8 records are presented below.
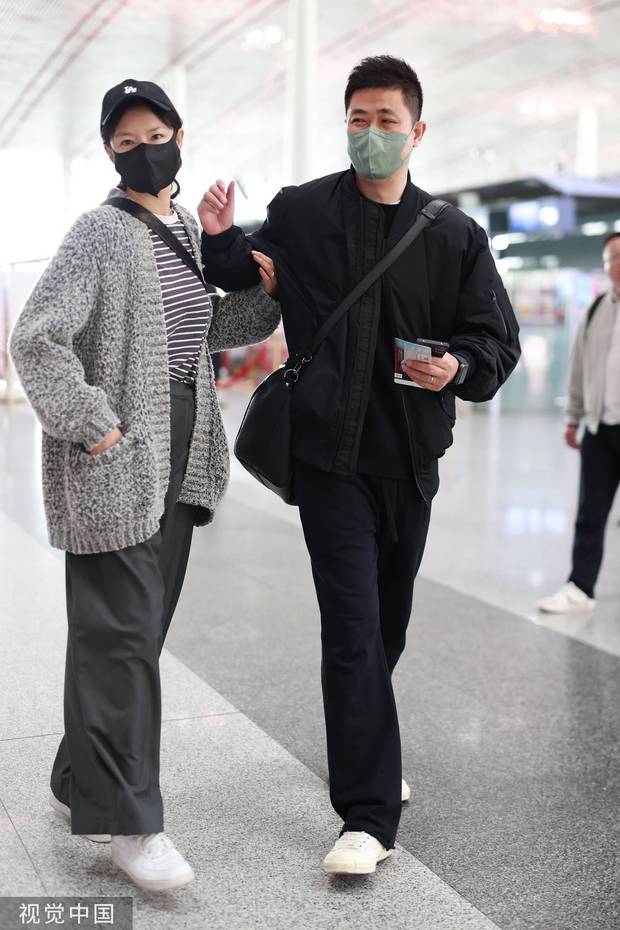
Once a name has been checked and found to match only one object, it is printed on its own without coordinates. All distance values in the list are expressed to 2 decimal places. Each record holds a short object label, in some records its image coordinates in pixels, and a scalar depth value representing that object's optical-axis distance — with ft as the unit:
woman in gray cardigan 7.45
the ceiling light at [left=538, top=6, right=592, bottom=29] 49.73
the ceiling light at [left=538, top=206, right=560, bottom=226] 62.08
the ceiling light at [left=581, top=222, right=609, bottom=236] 61.16
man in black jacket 8.42
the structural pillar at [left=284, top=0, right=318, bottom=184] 41.96
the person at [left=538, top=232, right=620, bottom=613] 17.17
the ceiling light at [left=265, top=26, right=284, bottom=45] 53.38
